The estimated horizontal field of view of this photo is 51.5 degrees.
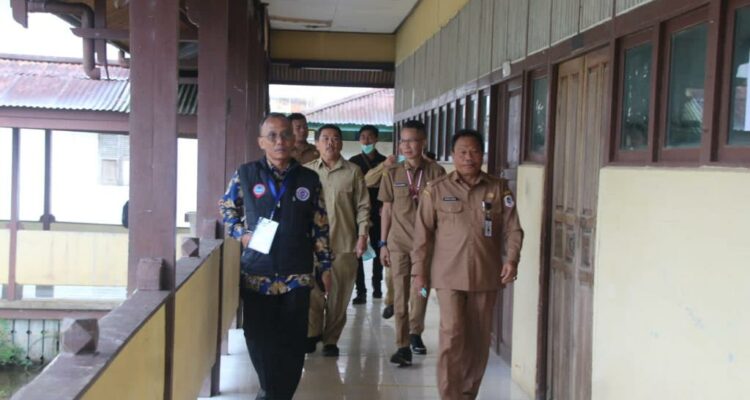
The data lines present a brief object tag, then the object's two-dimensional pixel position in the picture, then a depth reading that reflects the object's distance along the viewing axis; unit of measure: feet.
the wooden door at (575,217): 12.40
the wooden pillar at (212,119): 15.33
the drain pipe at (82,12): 18.79
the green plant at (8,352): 41.93
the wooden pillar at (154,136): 9.57
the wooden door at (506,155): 17.47
